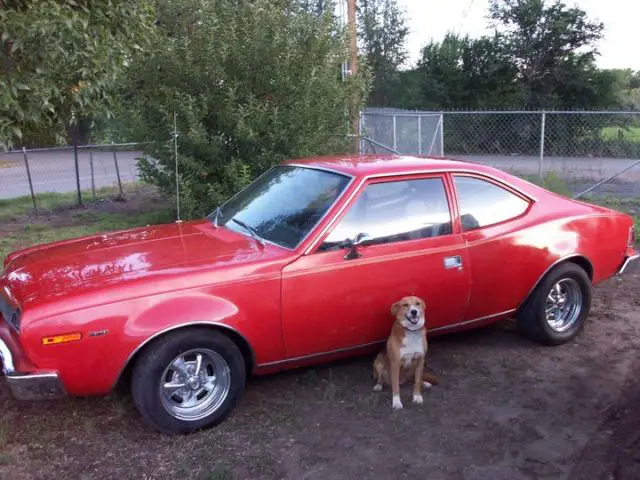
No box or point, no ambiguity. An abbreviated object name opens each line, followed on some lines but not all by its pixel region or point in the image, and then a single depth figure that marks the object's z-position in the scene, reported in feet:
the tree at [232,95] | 27.84
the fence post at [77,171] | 40.86
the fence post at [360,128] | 34.39
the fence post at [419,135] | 43.06
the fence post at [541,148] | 41.57
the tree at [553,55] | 74.84
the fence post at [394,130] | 43.18
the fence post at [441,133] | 42.22
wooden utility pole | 32.78
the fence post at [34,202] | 38.79
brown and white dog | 13.01
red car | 11.34
